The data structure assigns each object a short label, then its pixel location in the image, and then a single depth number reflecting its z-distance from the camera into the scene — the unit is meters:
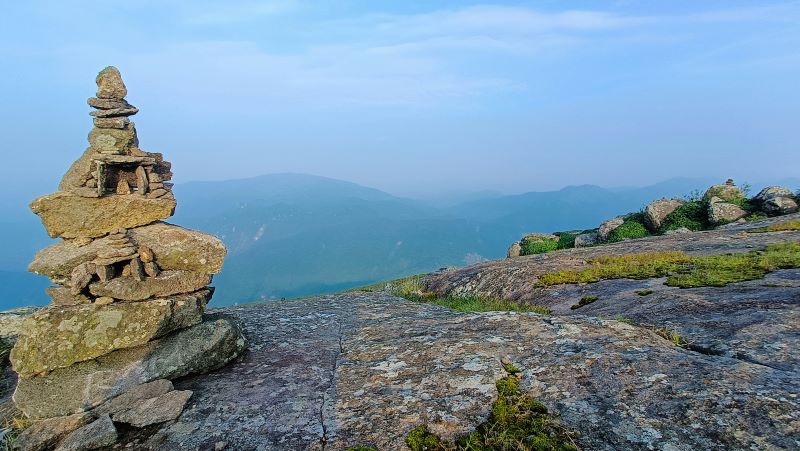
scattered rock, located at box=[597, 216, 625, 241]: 40.38
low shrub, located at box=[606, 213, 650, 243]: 39.38
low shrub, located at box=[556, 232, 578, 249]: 43.06
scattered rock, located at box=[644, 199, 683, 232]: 39.38
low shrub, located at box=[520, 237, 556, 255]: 42.16
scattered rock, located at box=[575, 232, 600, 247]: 41.00
